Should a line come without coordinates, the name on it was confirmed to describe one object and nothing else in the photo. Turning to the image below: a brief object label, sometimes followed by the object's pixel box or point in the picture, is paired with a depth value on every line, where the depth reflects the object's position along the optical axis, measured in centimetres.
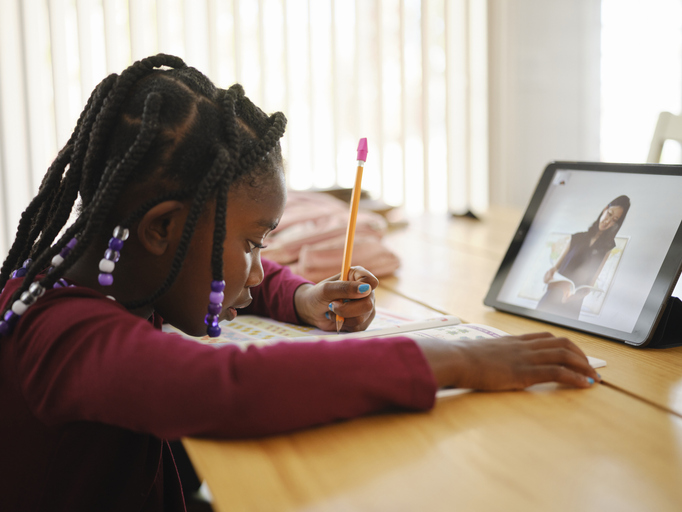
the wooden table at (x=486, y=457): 46
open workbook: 82
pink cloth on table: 133
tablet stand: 79
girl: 55
